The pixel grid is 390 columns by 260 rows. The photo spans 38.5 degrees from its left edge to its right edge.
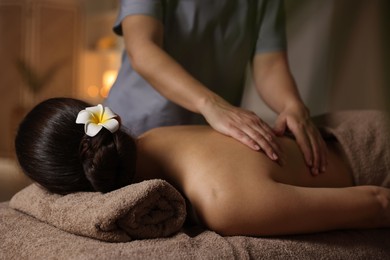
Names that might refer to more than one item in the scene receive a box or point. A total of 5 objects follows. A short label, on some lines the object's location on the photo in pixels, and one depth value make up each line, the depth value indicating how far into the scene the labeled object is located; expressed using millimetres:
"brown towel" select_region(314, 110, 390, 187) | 1239
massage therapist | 1265
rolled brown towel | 861
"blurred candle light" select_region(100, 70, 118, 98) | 4830
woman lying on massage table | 952
